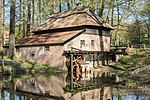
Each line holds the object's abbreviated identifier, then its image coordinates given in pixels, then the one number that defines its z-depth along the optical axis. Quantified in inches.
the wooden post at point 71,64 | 869.0
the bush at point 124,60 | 1379.8
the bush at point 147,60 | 1260.4
